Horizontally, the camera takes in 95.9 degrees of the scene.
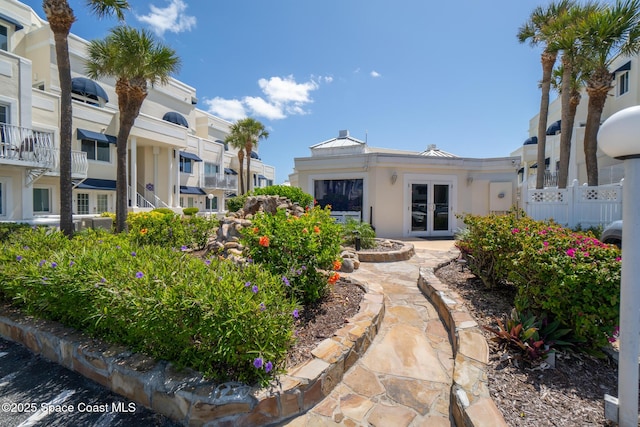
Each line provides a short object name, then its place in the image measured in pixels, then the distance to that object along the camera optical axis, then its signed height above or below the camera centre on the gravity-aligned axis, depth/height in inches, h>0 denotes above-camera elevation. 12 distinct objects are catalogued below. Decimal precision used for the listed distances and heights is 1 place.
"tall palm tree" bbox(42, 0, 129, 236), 317.7 +133.0
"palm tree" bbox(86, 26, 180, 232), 399.9 +201.8
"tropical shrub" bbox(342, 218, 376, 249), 312.2 -27.1
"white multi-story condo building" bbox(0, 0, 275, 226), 463.8 +149.5
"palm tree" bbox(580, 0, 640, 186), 358.9 +226.2
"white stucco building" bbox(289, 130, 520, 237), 438.9 +35.5
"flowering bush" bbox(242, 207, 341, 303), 138.4 -21.1
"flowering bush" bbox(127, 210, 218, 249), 269.0 -22.7
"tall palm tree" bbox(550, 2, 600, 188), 392.8 +223.5
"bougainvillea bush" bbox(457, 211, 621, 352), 94.4 -23.7
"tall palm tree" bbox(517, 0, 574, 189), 442.9 +269.4
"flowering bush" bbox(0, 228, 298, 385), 84.8 -32.7
